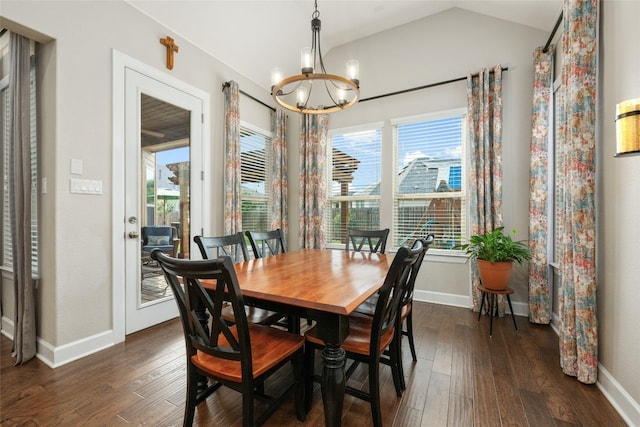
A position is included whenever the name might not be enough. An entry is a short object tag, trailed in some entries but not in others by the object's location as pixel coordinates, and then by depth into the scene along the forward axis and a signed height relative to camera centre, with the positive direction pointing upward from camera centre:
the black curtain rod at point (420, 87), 3.39 +1.65
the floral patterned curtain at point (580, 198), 1.83 +0.10
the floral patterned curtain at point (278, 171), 4.34 +0.67
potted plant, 2.73 -0.44
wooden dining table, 1.22 -0.39
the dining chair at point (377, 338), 1.33 -0.70
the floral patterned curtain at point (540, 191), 2.87 +0.23
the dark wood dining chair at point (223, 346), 1.12 -0.65
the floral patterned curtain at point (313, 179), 4.19 +0.53
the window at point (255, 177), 4.02 +0.56
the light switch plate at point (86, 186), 2.17 +0.22
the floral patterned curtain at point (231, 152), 3.48 +0.77
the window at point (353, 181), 4.05 +0.49
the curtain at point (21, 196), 2.14 +0.14
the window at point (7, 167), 2.23 +0.40
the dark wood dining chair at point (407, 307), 1.77 -0.66
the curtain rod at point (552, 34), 2.58 +1.75
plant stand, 2.60 -0.86
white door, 2.57 +0.30
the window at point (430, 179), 3.53 +0.46
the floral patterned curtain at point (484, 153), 3.11 +0.69
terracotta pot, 2.73 -0.60
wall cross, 2.79 +1.70
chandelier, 1.92 +1.01
